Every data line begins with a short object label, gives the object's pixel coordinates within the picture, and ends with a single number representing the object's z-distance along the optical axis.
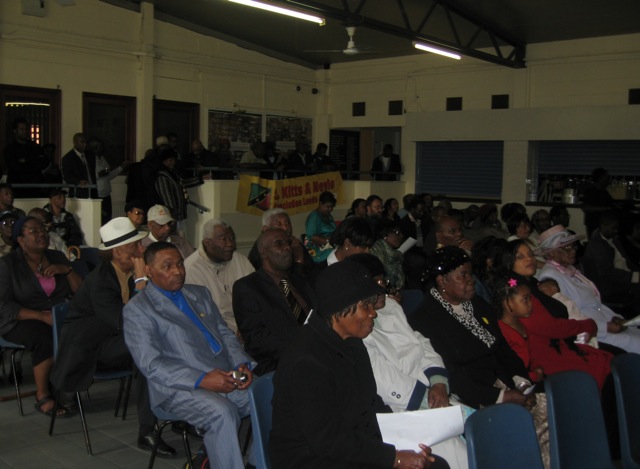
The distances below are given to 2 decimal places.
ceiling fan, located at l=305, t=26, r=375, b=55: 9.39
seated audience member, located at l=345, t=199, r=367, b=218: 9.17
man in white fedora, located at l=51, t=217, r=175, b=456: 4.20
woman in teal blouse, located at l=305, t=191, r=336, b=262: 7.17
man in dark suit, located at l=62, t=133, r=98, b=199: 9.68
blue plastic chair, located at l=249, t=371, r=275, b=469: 2.60
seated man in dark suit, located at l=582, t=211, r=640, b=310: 6.75
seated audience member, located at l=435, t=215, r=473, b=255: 5.66
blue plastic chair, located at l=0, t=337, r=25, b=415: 4.80
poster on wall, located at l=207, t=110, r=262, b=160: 13.09
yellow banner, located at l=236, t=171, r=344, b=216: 11.14
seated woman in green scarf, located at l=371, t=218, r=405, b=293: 5.71
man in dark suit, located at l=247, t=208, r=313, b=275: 5.72
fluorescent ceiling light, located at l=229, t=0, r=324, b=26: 7.63
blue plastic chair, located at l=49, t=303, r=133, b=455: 4.20
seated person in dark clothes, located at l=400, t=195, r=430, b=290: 7.07
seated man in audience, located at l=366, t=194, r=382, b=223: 8.94
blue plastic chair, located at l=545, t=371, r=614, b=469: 2.82
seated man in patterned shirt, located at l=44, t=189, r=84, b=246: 8.13
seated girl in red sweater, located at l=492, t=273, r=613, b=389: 3.96
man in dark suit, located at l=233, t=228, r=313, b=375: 3.95
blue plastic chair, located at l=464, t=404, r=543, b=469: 2.36
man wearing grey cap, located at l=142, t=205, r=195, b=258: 5.76
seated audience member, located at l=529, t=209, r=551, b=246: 8.27
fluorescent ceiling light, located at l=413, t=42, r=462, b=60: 10.48
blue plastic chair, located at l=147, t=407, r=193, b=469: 3.54
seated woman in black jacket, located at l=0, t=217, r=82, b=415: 4.80
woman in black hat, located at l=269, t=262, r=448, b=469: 2.37
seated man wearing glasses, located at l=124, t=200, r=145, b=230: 6.46
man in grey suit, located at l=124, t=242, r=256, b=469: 3.35
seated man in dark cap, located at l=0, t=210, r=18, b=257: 5.96
